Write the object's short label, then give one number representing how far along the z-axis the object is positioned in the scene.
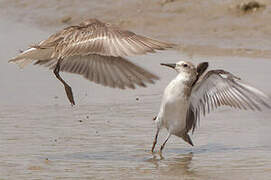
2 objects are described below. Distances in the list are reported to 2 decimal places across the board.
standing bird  15.11
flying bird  14.23
